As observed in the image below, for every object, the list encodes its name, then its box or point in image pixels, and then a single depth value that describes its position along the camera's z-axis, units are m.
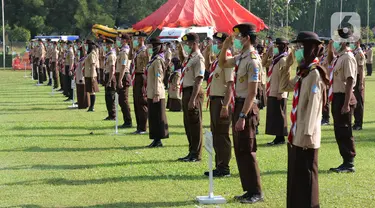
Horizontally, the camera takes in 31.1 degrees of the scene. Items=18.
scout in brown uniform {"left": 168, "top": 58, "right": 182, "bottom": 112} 14.34
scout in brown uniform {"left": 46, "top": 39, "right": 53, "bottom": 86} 32.75
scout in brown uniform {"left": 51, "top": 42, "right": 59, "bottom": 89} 30.48
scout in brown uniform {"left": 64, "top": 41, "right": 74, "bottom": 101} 25.24
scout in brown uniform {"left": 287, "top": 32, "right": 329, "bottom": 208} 7.25
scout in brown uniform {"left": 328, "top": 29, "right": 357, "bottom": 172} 10.83
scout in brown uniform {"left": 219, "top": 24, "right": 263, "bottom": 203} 8.65
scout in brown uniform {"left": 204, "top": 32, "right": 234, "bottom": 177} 10.38
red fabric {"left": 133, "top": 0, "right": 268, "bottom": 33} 32.94
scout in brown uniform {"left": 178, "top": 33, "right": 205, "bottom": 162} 11.33
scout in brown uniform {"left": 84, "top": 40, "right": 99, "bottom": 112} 20.05
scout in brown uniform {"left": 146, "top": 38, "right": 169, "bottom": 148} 13.17
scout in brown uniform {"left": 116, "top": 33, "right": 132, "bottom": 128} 16.59
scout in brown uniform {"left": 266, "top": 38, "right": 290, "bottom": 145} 13.45
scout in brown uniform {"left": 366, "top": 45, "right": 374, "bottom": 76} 44.91
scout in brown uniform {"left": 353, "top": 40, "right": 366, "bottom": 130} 16.11
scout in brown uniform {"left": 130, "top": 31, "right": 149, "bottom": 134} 14.83
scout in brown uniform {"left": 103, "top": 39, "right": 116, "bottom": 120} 18.12
